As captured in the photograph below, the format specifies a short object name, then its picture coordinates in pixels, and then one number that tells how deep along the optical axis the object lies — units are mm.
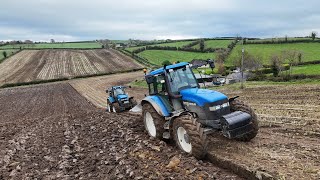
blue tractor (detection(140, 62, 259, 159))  4950
